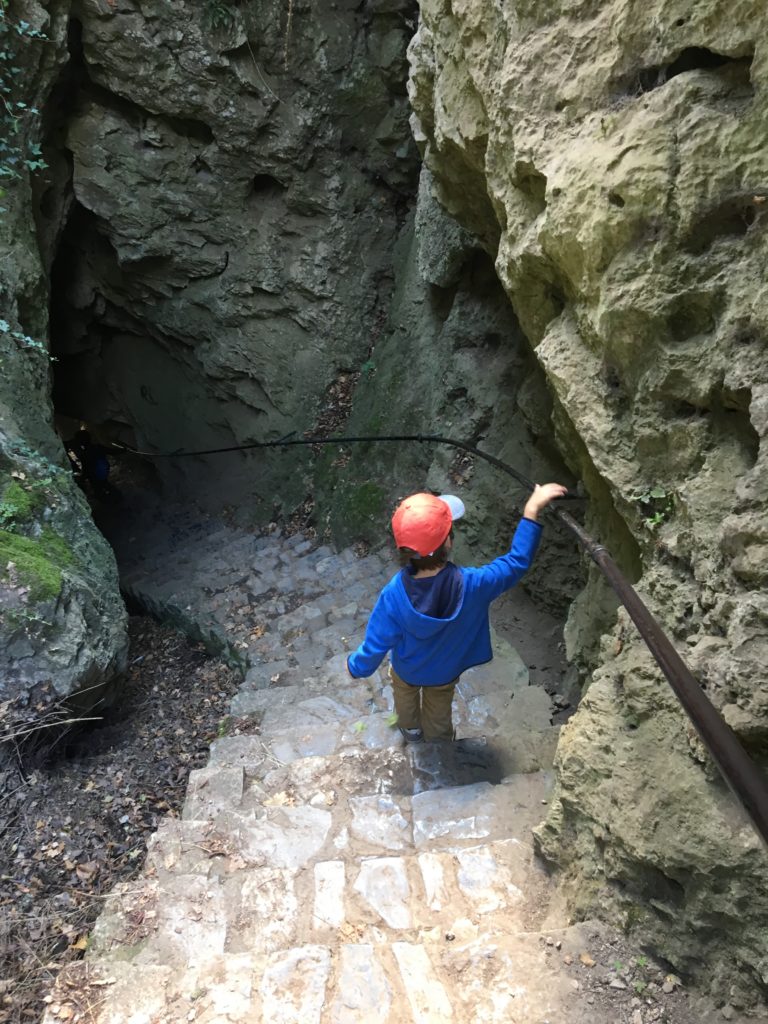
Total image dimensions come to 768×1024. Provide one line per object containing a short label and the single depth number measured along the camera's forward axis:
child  2.87
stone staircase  2.06
